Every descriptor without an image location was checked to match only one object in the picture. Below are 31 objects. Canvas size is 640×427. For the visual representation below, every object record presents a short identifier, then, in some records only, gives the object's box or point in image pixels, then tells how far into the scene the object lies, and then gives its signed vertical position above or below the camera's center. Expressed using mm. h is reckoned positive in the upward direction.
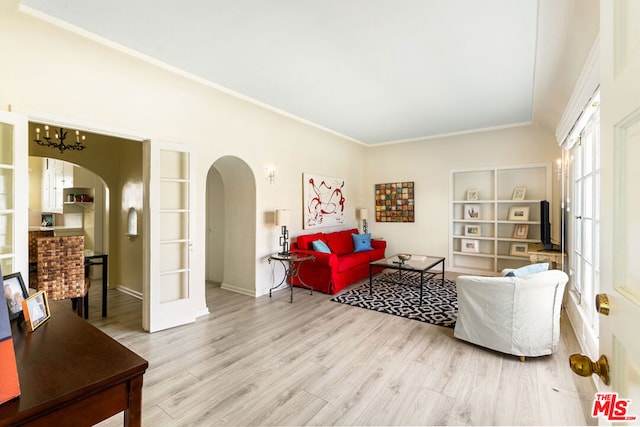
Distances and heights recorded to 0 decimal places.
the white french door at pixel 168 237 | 3174 -265
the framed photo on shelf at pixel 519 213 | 5312 +19
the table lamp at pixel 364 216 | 6641 -48
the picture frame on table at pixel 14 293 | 1300 -365
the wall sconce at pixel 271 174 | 4621 +639
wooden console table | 831 -524
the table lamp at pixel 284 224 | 4516 -158
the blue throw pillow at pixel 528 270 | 2719 -527
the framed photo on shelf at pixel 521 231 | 5340 -312
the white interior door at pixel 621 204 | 641 +25
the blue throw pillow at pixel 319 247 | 4898 -554
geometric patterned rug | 3593 -1219
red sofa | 4586 -826
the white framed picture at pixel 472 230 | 5867 -321
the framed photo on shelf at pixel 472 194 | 5854 +404
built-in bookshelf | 5305 -21
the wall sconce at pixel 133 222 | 4484 -129
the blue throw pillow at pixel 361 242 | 5878 -577
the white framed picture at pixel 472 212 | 5891 +41
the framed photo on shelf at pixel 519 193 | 5365 +390
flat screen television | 4324 -206
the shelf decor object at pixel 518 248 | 5248 -626
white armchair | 2525 -860
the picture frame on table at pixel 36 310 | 1261 -438
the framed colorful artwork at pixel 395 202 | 6473 +270
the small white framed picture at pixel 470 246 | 5829 -639
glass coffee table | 4180 -757
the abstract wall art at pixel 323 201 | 5414 +265
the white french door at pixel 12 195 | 2270 +146
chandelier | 4134 +1043
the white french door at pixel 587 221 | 2607 -73
